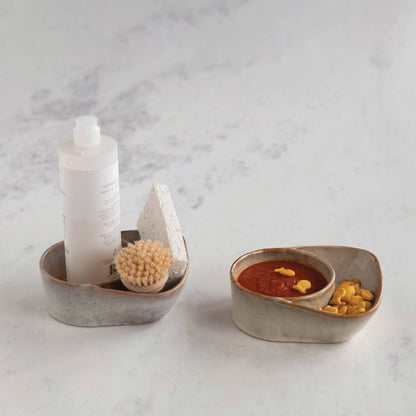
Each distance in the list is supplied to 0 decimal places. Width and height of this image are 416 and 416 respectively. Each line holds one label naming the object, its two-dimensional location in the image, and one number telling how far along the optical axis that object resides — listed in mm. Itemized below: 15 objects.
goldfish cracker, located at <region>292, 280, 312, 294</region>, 1108
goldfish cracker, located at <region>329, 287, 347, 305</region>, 1138
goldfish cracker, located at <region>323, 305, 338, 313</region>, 1104
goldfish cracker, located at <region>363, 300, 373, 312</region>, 1112
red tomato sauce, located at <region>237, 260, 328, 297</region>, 1113
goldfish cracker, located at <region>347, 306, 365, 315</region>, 1100
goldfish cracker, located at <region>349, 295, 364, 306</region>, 1126
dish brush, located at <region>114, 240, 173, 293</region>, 1077
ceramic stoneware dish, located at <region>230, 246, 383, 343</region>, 1067
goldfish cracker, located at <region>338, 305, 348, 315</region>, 1114
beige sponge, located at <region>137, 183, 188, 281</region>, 1130
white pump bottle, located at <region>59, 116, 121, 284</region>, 1068
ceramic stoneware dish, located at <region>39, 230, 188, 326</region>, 1095
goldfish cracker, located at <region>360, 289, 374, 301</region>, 1141
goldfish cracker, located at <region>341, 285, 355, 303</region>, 1138
